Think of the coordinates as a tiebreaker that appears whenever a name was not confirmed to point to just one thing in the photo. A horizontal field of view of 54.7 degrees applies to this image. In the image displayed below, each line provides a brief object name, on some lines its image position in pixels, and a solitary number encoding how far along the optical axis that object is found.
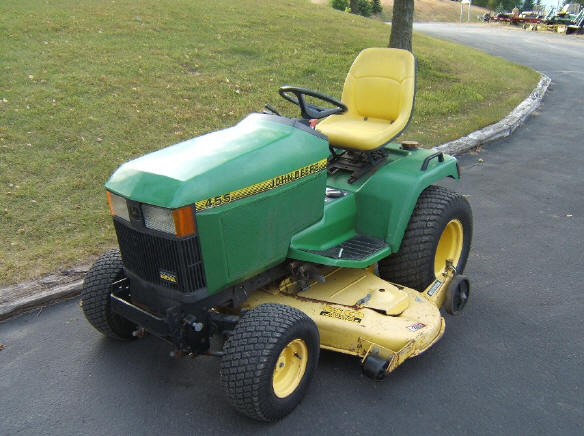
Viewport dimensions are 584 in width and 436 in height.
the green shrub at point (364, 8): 31.59
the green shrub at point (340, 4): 29.84
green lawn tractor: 2.66
